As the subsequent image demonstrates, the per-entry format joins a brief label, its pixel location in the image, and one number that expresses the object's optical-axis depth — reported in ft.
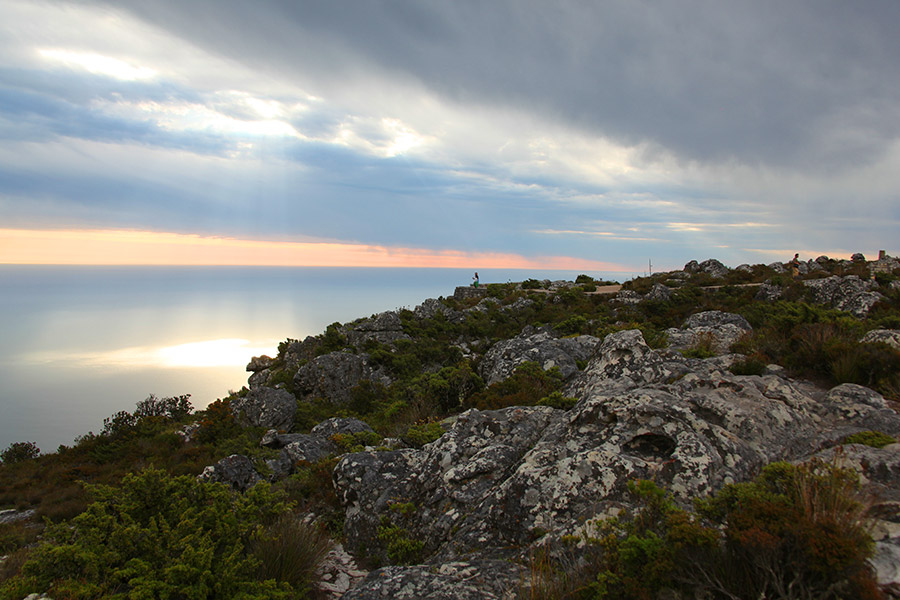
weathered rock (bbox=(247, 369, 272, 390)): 85.49
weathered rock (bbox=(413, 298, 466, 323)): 96.12
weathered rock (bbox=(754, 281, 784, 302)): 77.37
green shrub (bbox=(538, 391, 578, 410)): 28.12
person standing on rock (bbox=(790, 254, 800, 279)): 96.48
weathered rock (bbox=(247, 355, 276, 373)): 116.47
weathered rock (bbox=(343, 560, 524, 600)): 12.84
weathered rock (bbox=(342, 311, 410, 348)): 81.66
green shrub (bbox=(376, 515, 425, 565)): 18.17
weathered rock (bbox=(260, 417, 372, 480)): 33.57
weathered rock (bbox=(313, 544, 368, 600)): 16.81
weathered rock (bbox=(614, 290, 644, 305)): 90.34
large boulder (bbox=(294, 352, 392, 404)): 66.44
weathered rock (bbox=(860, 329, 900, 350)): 28.43
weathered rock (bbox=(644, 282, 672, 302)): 87.51
